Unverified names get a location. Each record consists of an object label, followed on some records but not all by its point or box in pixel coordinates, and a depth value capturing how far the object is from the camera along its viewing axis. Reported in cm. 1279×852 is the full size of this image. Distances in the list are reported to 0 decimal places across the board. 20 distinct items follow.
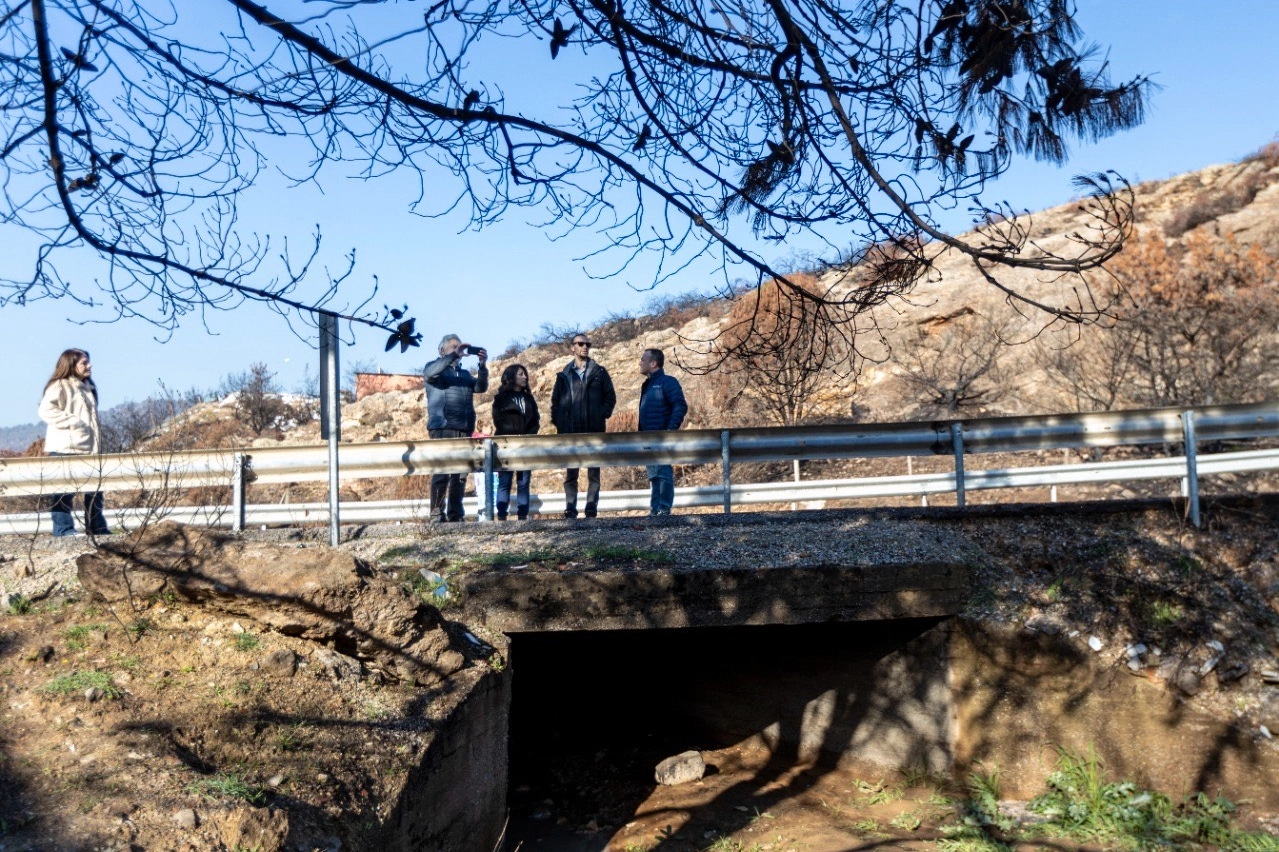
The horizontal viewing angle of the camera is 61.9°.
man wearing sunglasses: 1059
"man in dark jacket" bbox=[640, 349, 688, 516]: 1032
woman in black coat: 1090
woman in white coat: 910
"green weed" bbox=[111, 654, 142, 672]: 524
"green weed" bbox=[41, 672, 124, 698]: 494
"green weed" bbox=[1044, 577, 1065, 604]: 758
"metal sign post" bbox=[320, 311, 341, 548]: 670
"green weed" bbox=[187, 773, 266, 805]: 437
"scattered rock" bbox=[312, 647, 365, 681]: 561
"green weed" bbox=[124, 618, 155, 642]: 550
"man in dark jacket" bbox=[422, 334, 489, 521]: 1030
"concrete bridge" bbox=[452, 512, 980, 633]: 682
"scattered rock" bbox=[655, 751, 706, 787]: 856
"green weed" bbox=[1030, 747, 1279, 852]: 640
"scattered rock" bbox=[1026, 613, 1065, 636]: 736
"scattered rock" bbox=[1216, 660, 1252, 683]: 711
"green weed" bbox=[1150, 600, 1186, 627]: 739
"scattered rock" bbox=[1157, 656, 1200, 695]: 706
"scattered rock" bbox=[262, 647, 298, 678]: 542
